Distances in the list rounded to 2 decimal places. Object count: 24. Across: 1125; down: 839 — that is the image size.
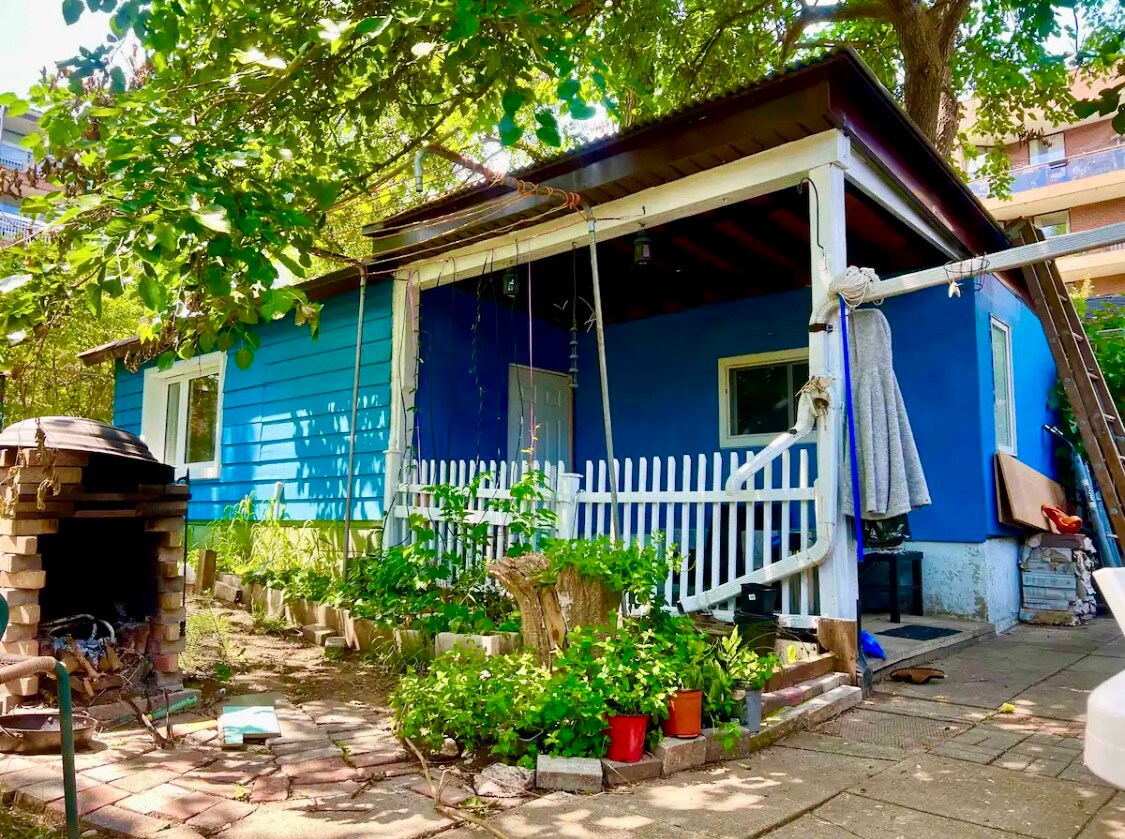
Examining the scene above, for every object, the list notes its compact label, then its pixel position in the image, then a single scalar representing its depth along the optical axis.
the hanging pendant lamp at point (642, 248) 5.80
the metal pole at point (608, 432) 4.77
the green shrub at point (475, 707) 3.30
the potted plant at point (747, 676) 3.62
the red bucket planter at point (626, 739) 3.20
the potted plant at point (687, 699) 3.39
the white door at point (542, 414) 8.38
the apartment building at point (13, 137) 25.61
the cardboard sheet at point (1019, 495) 6.70
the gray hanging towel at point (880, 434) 4.38
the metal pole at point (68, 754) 2.08
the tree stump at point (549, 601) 3.80
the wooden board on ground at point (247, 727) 3.54
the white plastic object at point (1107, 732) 1.52
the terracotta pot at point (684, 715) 3.39
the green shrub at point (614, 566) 3.80
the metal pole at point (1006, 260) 4.02
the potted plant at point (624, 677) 3.22
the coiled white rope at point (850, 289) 4.45
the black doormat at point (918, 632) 5.63
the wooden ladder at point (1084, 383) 6.46
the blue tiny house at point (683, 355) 4.66
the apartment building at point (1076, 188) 24.62
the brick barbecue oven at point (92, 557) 3.87
